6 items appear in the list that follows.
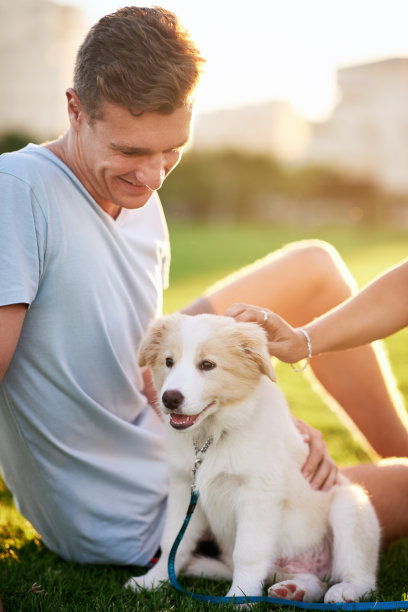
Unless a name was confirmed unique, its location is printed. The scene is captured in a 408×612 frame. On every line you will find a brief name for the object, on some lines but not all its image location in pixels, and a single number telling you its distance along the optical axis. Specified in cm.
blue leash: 212
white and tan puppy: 227
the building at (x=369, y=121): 4593
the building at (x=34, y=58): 3250
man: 217
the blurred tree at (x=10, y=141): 2485
